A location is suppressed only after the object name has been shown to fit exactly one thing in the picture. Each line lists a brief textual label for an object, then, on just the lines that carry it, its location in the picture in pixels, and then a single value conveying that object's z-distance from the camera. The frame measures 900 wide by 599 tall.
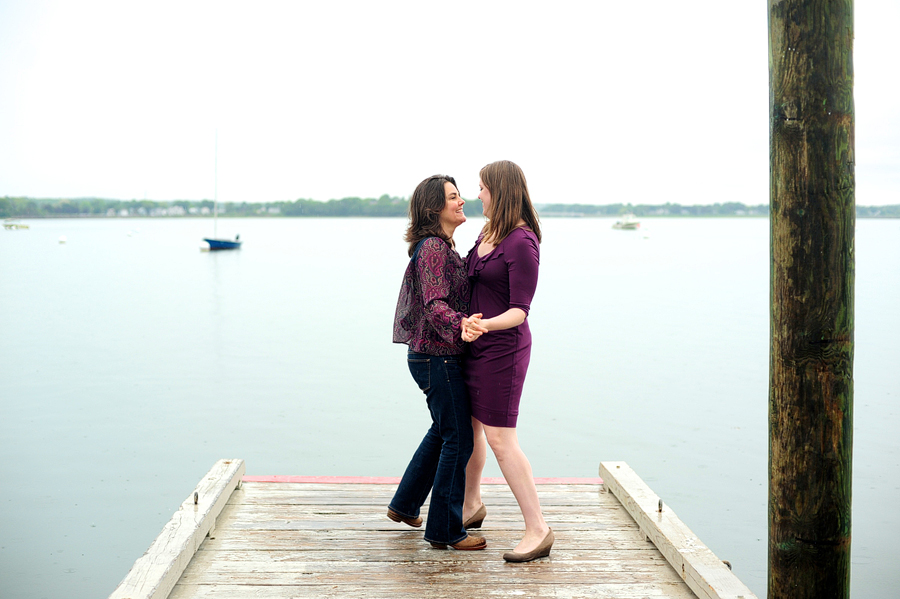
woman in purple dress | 3.37
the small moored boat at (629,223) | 144.88
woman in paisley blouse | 3.46
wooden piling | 2.59
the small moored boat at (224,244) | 66.80
